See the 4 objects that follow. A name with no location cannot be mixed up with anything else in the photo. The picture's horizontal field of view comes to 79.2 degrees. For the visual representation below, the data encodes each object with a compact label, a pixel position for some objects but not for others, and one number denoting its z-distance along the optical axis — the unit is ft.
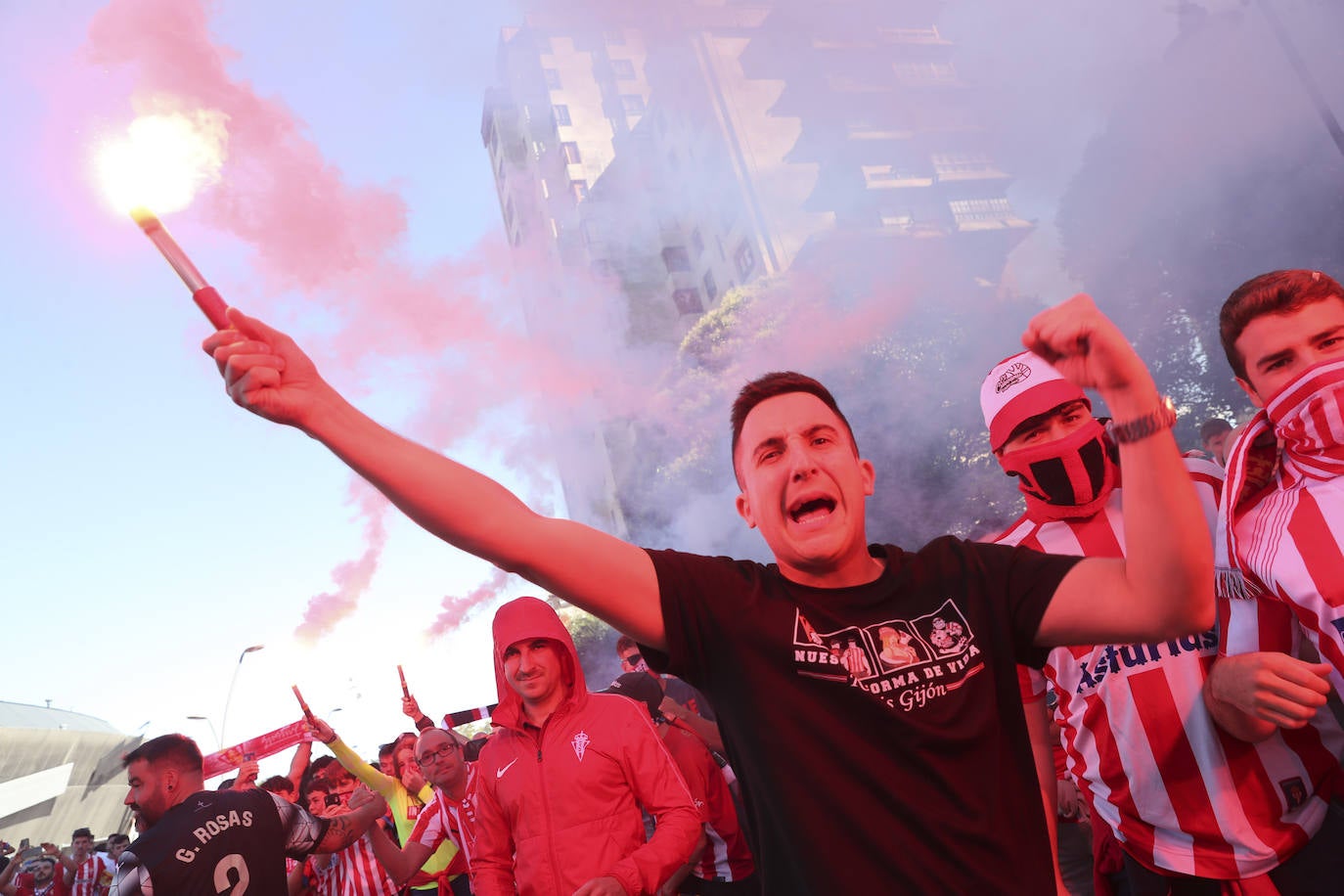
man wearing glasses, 15.28
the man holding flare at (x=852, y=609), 4.67
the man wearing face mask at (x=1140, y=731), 7.06
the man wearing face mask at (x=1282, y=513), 6.21
